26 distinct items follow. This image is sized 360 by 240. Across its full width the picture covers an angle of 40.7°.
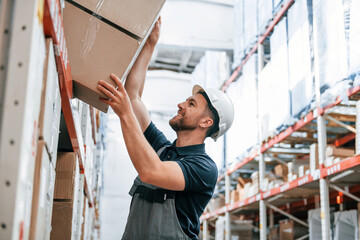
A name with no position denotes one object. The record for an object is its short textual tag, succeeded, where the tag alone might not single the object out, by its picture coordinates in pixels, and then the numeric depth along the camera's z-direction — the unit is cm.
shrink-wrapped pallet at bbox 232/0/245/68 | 905
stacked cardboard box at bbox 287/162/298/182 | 675
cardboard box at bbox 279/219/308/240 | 823
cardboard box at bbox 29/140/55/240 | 184
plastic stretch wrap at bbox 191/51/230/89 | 1094
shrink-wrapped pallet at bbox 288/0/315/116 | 602
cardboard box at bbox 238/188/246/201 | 902
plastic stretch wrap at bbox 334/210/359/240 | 625
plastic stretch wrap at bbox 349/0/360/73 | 472
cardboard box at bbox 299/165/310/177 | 640
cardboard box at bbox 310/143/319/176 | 603
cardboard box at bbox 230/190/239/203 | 957
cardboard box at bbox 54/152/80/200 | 338
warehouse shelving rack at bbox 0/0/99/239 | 145
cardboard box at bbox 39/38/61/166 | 191
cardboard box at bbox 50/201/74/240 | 339
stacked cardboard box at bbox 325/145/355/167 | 555
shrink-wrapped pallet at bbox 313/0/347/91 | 517
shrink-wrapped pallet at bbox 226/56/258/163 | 818
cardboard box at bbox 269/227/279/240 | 915
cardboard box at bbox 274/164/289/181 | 750
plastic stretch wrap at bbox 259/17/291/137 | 664
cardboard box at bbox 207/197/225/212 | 1109
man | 262
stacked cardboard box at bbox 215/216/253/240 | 1050
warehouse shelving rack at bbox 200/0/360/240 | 547
